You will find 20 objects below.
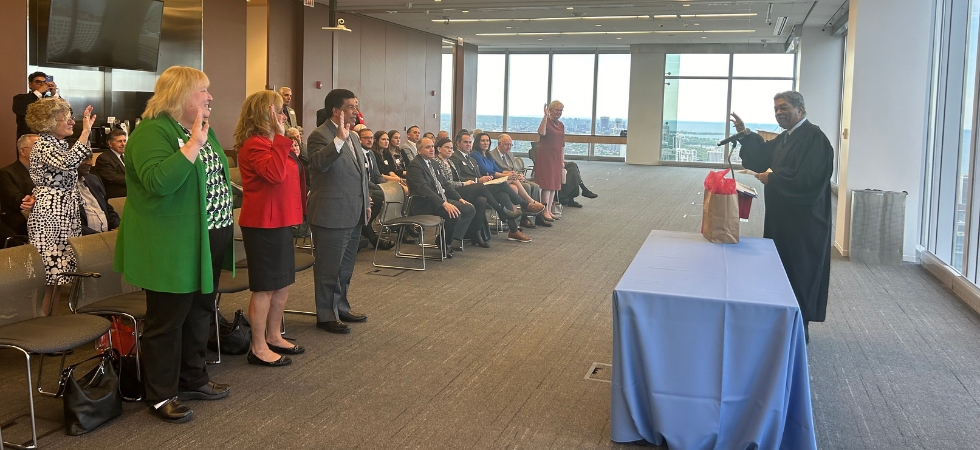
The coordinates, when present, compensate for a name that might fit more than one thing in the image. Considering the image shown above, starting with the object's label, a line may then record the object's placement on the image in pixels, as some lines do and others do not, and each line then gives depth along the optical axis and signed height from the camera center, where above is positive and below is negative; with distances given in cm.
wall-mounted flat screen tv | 894 +138
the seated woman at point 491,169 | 989 -10
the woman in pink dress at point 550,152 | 1045 +14
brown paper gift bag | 425 -24
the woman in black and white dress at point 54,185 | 451 -22
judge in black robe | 493 -20
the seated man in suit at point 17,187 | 555 -28
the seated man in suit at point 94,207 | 530 -39
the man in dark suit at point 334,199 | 482 -26
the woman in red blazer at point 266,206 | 415 -27
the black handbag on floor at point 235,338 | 457 -106
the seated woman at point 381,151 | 934 +8
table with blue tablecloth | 310 -79
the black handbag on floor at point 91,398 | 339 -107
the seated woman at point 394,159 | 956 -1
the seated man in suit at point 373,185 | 830 -29
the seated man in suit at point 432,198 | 798 -40
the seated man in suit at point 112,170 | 688 -18
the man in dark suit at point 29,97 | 767 +48
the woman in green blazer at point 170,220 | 334 -29
